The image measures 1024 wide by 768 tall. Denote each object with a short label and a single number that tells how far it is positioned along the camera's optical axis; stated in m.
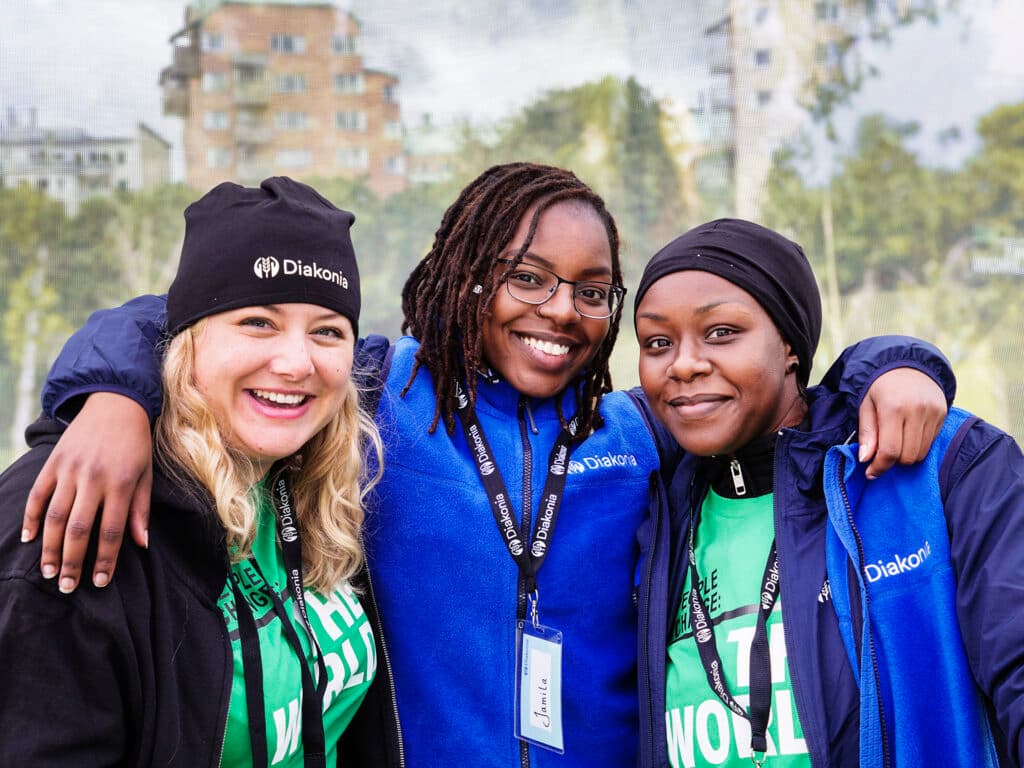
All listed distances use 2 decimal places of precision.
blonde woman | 1.74
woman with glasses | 2.45
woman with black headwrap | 1.97
